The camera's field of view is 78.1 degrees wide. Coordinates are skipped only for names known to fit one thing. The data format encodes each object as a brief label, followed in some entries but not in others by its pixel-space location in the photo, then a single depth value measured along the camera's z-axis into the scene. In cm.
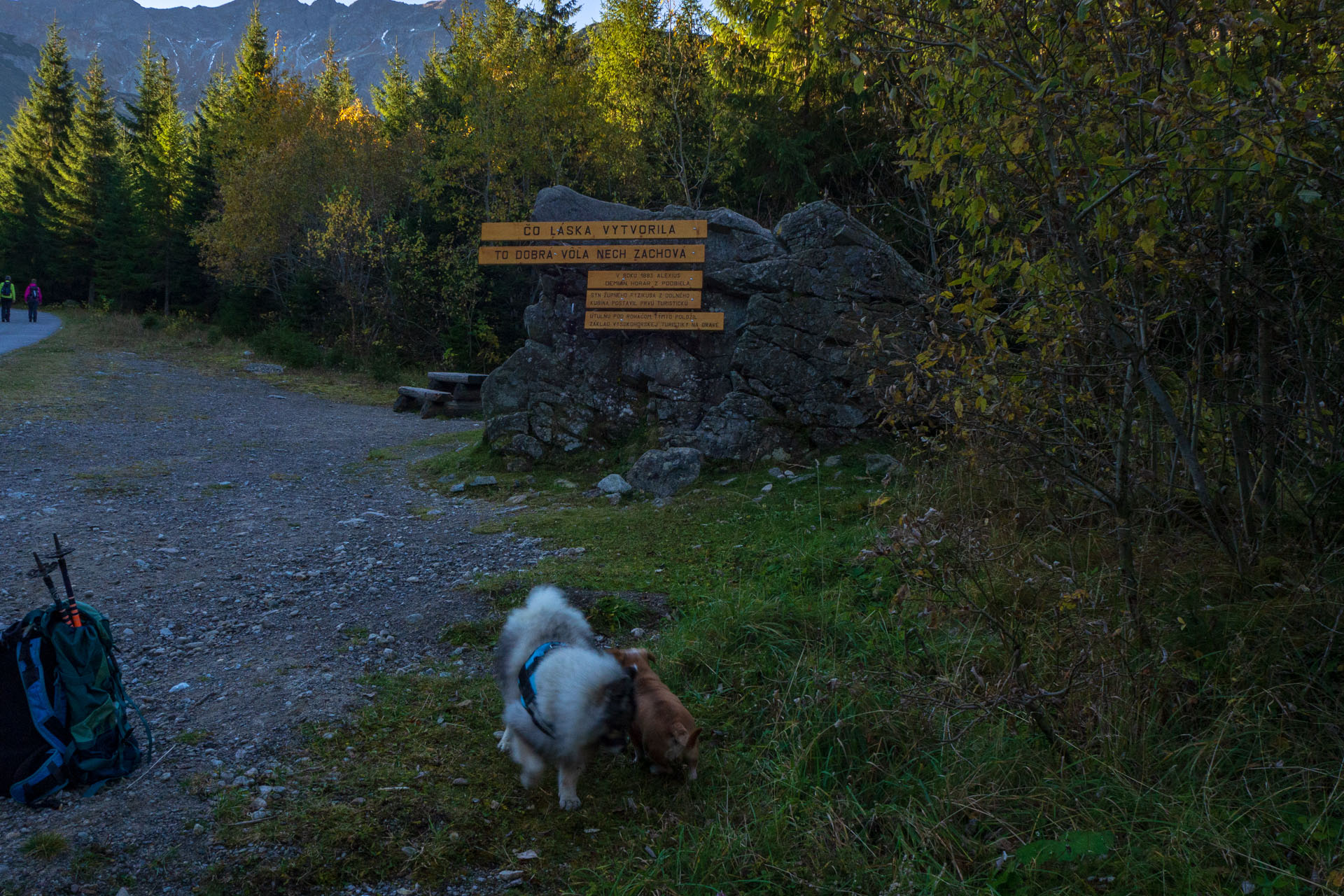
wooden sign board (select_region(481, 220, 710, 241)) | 1015
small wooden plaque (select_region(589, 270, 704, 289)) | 1004
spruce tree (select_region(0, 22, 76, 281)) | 4012
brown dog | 356
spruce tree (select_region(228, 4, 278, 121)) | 3353
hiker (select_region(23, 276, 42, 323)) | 3271
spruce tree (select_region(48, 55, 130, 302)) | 3547
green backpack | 342
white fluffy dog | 334
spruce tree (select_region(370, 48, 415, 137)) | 3297
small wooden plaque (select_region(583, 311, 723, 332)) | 996
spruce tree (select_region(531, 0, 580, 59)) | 2994
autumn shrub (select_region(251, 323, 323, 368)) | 2367
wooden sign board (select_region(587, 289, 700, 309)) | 1005
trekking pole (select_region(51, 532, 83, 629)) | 358
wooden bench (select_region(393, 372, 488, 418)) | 1734
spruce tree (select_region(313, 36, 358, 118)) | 3618
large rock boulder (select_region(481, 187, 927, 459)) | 949
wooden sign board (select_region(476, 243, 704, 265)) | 1015
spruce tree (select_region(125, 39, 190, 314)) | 3294
